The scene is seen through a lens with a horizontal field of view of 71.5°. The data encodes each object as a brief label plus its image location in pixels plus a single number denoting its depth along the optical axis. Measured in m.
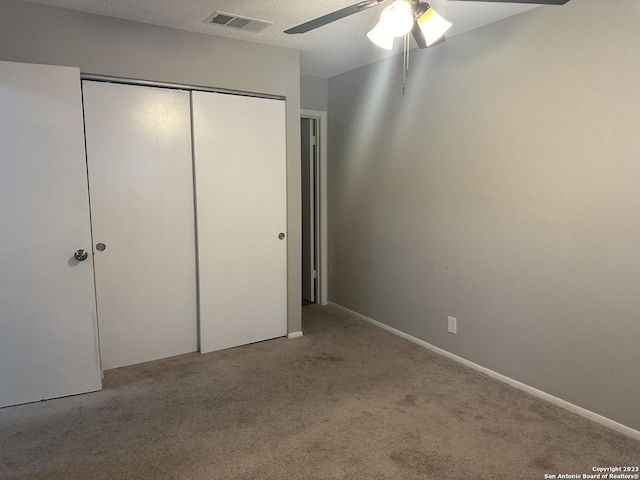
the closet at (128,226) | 2.58
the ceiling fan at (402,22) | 1.92
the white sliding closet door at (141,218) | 2.94
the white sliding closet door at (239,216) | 3.28
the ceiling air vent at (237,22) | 2.76
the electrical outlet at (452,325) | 3.29
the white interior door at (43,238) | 2.52
